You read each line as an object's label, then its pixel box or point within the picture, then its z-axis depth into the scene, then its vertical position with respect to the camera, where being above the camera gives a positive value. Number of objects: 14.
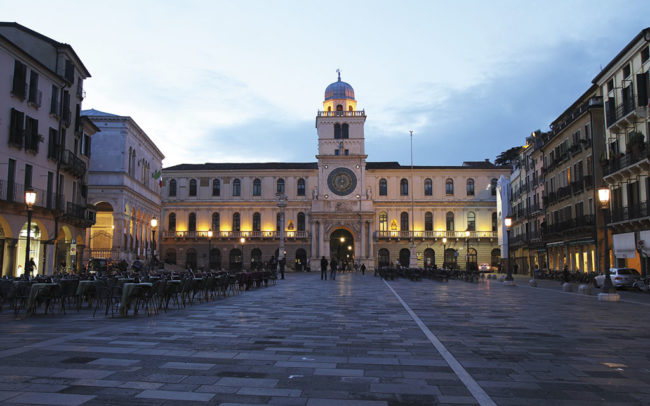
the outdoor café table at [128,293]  13.91 -0.94
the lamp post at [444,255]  75.11 +0.68
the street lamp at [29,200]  19.05 +2.13
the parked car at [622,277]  29.52 -0.95
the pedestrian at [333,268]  44.79 -0.75
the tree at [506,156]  91.28 +18.84
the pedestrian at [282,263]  46.91 -0.38
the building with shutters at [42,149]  26.83 +6.29
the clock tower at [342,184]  74.12 +10.85
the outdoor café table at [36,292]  13.72 -0.89
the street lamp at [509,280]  32.09 -1.30
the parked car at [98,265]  35.59 -0.48
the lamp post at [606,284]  20.81 -0.96
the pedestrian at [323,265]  42.23 -0.47
